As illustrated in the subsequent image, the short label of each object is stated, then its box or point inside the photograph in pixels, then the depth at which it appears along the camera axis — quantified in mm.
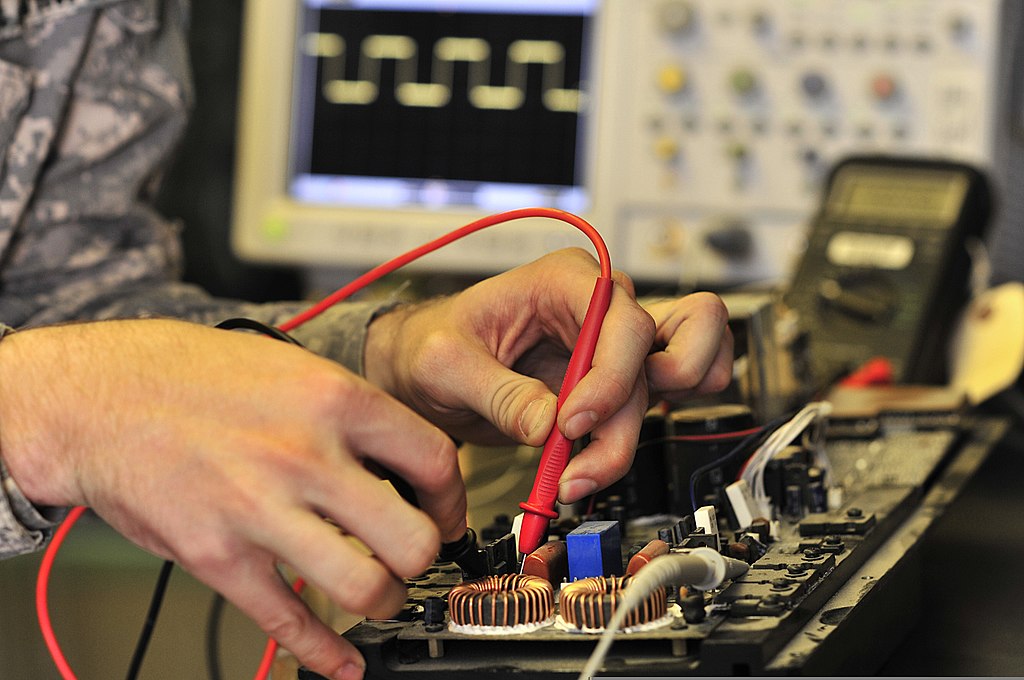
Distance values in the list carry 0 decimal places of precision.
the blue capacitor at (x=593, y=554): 774
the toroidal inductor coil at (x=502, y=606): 742
